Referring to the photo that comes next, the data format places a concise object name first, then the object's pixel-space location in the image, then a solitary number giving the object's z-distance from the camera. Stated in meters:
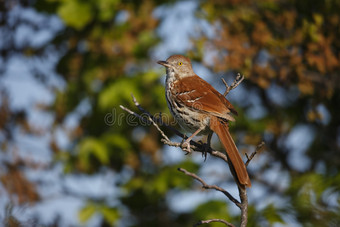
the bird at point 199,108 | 6.87
